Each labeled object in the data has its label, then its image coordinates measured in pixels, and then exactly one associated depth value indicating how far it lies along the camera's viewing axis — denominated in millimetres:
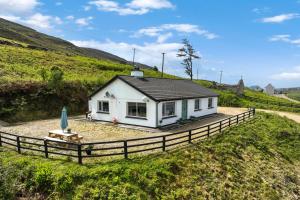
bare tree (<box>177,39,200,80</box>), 70500
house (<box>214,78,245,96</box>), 56184
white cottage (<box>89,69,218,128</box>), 21312
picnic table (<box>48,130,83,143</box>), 15418
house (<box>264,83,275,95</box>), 110375
